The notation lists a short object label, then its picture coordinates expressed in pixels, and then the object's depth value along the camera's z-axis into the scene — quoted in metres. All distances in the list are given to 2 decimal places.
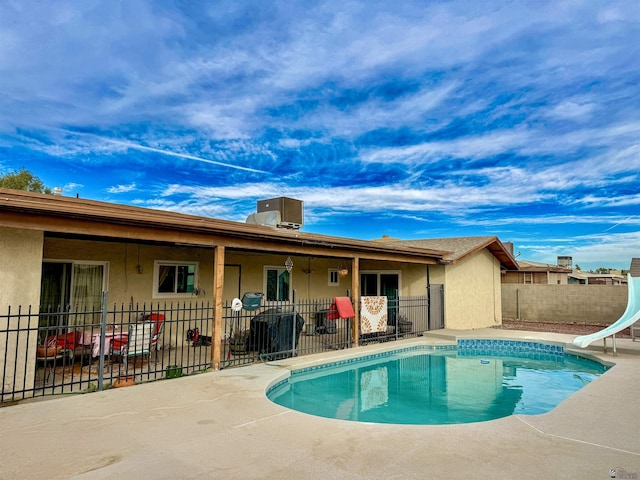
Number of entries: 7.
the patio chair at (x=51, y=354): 8.25
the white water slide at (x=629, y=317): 10.95
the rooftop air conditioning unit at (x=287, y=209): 13.16
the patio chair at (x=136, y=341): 8.04
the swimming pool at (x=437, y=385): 7.27
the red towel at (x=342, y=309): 11.63
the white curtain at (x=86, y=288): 9.94
